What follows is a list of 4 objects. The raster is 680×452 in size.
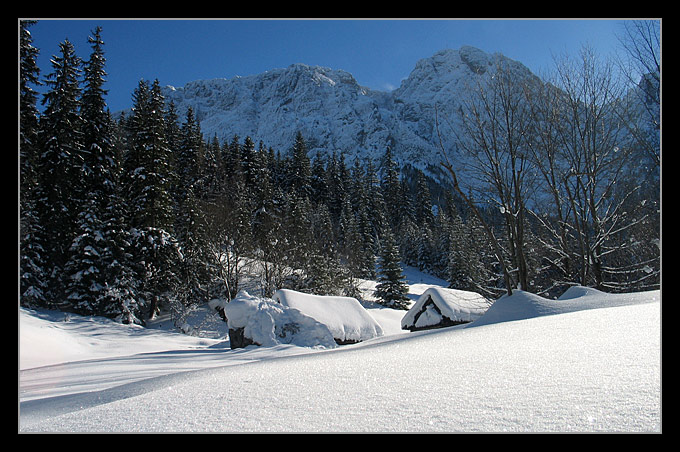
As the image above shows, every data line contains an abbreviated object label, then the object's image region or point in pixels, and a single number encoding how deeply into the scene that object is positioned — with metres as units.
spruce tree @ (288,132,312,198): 55.62
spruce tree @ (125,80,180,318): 22.70
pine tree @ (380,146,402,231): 68.75
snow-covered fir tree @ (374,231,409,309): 35.28
